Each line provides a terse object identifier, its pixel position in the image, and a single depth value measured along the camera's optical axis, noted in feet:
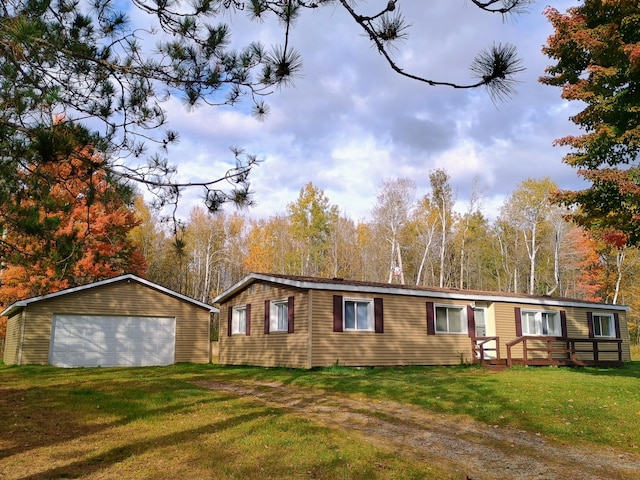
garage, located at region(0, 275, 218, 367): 59.16
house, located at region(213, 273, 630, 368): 49.96
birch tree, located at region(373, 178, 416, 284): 107.24
